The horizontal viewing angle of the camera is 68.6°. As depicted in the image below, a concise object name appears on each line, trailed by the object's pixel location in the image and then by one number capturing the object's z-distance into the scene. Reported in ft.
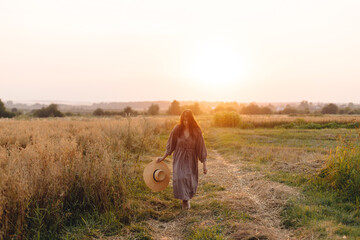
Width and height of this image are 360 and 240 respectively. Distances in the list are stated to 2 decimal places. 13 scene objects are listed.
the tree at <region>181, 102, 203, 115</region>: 232.53
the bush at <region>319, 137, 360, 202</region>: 18.54
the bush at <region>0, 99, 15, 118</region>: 152.37
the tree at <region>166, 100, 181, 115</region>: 243.19
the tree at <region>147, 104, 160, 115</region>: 229.74
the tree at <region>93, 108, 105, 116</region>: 206.47
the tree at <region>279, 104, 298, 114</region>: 238.11
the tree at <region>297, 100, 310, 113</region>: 378.18
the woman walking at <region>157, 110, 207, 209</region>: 18.49
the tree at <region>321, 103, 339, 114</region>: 189.26
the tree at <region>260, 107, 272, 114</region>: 237.45
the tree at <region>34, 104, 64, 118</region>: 173.99
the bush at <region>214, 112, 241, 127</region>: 95.45
